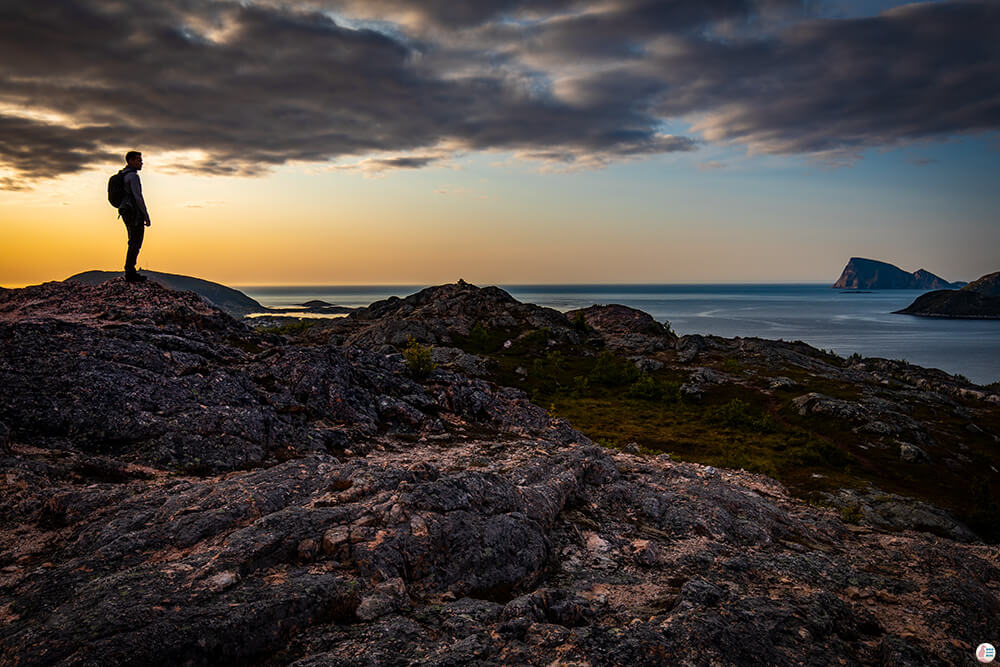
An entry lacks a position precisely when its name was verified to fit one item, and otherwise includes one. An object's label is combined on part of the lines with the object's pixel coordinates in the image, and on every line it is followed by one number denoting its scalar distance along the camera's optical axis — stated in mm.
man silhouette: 20203
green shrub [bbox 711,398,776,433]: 76312
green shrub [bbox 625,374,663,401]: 91562
